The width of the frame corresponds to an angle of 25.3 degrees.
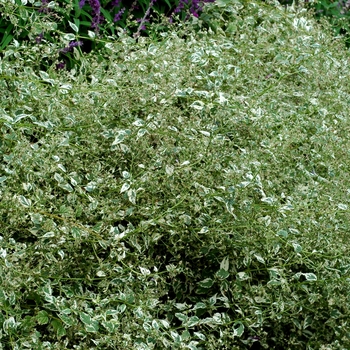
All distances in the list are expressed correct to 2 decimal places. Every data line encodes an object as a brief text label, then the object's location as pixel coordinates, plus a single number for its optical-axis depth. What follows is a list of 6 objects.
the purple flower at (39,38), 3.69
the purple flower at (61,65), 4.03
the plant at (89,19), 3.52
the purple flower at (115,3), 4.27
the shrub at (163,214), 2.61
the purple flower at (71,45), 3.75
